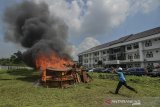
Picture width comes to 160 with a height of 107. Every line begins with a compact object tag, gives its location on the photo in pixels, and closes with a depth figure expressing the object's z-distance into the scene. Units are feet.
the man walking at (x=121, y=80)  20.97
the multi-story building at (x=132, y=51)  81.86
